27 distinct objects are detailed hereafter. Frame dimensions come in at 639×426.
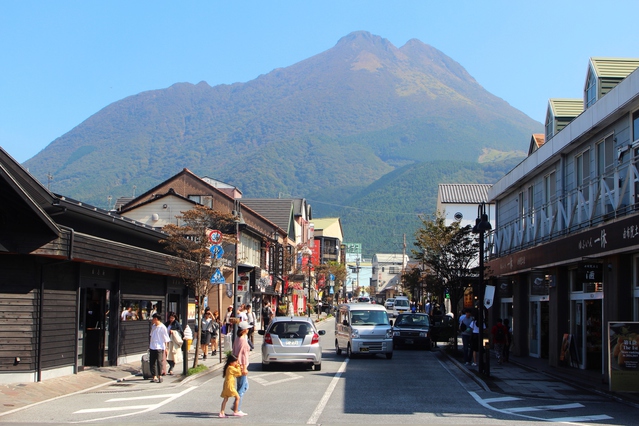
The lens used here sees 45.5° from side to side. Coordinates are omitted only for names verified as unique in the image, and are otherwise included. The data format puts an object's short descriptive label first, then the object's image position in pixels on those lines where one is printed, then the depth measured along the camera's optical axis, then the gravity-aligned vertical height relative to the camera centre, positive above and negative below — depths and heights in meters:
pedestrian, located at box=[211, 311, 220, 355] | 30.00 -2.63
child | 14.02 -2.06
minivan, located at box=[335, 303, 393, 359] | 28.45 -2.27
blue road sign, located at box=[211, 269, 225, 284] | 24.70 -0.31
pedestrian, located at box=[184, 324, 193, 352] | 21.73 -1.97
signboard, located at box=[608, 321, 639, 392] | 16.81 -1.86
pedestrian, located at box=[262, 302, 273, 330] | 37.69 -2.27
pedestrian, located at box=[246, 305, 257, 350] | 30.47 -1.94
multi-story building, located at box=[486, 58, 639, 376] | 19.47 +1.30
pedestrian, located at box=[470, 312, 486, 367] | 25.22 -2.21
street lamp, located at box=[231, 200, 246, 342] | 27.57 +1.29
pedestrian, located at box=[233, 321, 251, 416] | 14.73 -1.72
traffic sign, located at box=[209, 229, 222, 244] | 24.37 +1.01
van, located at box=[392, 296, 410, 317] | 81.44 -3.73
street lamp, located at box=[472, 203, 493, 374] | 22.16 +0.00
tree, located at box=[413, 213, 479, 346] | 33.38 +0.68
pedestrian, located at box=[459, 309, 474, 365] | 26.16 -2.14
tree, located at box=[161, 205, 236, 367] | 23.97 +0.67
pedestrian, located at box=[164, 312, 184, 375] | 22.52 -2.22
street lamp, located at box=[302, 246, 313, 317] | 74.69 +1.46
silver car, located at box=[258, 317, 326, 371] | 23.22 -2.27
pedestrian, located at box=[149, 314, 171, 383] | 20.20 -2.08
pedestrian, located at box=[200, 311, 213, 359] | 28.31 -2.34
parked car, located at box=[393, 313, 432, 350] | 35.44 -2.83
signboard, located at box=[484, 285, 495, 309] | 22.97 -0.73
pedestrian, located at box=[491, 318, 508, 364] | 27.56 -2.33
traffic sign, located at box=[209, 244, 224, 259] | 23.89 +0.55
